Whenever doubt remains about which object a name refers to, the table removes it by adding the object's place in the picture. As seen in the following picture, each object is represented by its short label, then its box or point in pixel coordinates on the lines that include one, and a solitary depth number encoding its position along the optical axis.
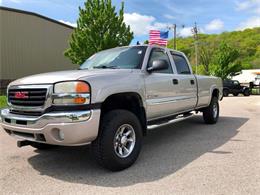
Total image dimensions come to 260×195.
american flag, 15.30
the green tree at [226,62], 32.59
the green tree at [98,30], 14.60
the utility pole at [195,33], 41.01
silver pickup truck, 2.75
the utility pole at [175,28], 29.01
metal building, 17.32
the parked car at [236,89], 21.44
